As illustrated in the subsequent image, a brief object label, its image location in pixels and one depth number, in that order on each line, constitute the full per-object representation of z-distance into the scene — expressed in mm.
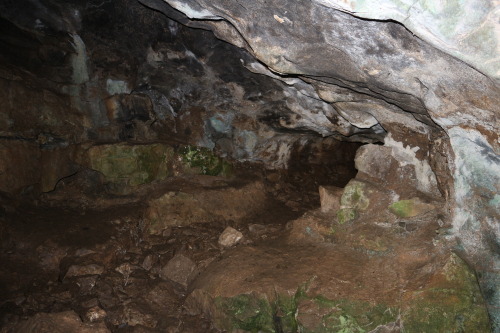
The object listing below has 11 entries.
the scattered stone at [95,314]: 3277
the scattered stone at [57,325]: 2826
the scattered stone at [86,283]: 3592
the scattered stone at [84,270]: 3730
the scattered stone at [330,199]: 4051
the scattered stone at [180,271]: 4000
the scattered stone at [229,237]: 4438
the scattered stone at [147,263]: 4125
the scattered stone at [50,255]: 3853
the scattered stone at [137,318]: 3361
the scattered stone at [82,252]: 4000
